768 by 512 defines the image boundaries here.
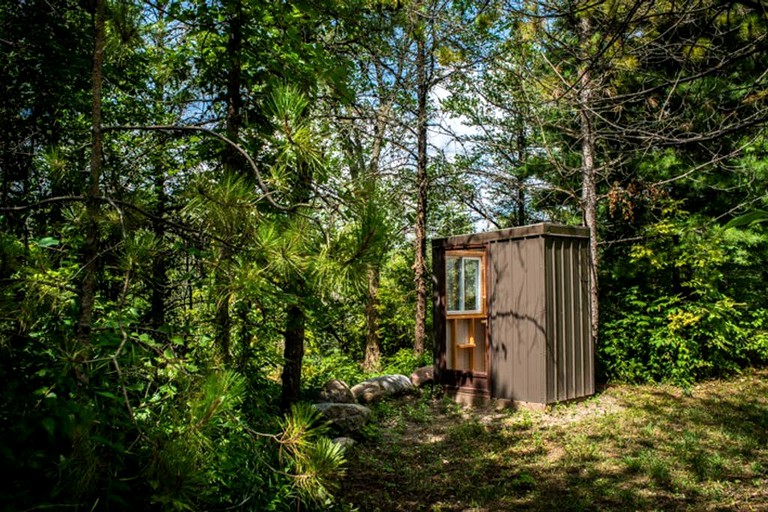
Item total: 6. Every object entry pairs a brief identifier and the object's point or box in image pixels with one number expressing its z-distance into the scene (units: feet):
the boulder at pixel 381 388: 23.09
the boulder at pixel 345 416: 17.26
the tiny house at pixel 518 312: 21.06
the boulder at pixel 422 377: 26.43
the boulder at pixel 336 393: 20.45
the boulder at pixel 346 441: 15.83
